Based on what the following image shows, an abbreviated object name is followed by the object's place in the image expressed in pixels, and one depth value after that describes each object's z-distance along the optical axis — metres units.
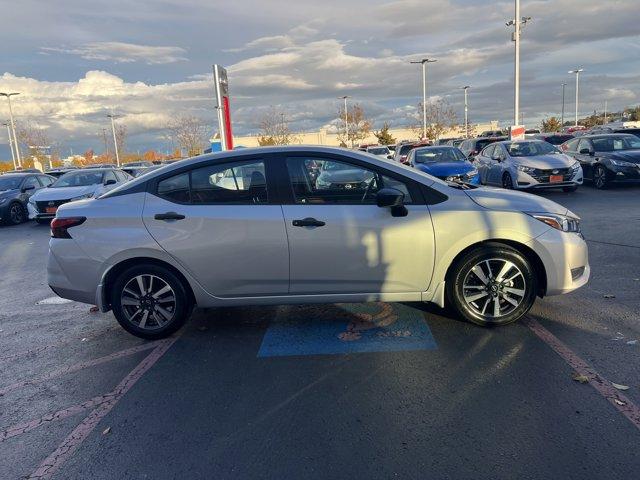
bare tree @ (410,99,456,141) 66.94
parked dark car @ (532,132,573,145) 24.83
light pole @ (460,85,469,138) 68.31
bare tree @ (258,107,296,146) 59.95
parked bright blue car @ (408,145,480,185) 13.28
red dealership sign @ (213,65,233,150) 12.69
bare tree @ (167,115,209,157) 53.84
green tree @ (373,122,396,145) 58.16
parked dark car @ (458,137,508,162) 19.90
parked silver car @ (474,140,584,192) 13.00
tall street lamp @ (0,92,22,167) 48.00
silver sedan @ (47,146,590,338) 4.23
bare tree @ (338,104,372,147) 68.88
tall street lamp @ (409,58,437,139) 45.44
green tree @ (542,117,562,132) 60.39
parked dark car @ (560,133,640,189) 13.87
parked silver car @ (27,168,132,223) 13.44
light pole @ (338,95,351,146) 66.69
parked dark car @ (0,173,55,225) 14.65
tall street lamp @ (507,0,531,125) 26.33
